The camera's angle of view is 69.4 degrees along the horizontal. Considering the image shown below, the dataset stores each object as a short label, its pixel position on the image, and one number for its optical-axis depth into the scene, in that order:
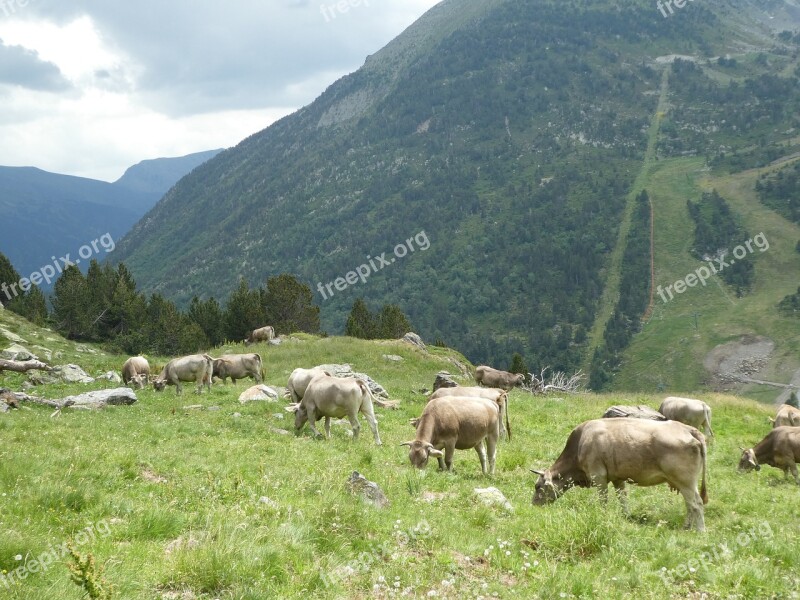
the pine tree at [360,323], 80.00
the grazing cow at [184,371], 29.28
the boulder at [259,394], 25.81
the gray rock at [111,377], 32.00
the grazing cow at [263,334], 56.69
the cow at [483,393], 20.59
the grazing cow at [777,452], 17.47
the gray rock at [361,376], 30.17
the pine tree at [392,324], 80.47
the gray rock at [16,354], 31.27
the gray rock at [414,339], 55.84
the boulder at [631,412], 20.50
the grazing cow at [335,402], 18.47
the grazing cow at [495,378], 41.94
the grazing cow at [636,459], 10.79
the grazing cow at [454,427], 14.79
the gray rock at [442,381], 32.51
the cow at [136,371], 30.58
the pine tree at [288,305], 74.87
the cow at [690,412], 23.53
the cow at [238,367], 34.06
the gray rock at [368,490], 10.43
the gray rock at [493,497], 11.33
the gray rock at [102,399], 21.68
